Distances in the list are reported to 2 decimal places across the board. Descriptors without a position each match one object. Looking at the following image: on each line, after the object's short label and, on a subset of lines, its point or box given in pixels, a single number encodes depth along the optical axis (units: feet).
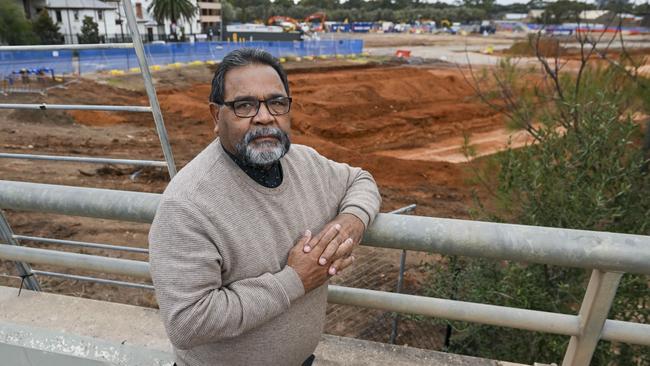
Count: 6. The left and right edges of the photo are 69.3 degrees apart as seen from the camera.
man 4.64
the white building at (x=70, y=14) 111.96
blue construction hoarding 75.41
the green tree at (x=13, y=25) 76.41
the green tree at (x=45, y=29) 106.42
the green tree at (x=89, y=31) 103.40
